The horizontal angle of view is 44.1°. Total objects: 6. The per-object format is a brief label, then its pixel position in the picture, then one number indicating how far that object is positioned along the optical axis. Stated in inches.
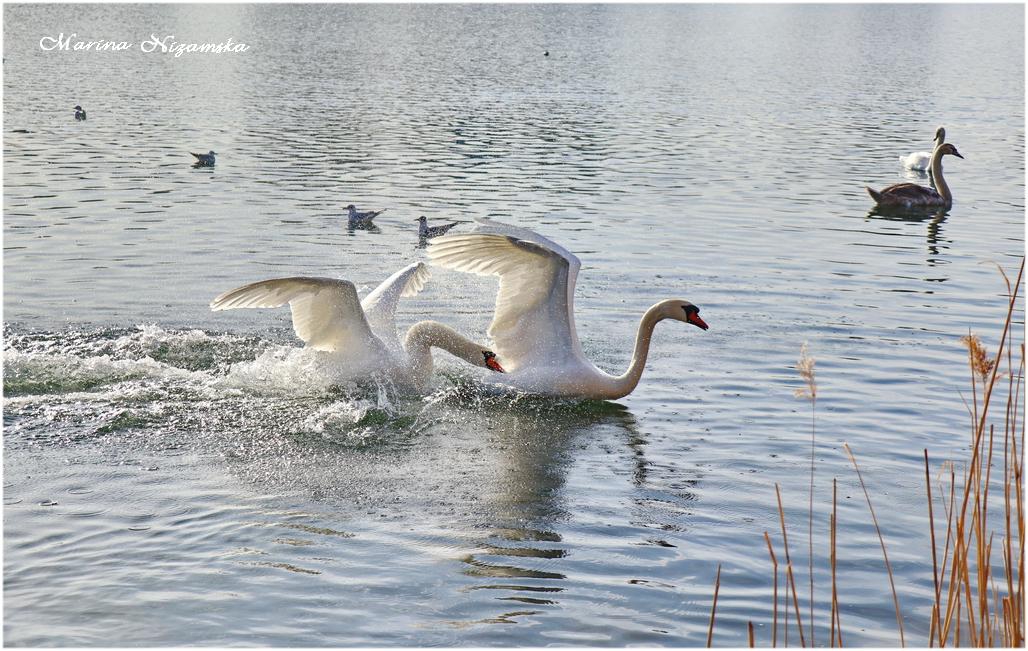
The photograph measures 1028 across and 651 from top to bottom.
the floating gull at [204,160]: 760.3
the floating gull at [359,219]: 590.6
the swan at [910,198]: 661.9
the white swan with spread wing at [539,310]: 337.7
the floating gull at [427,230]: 565.0
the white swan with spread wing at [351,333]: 333.7
